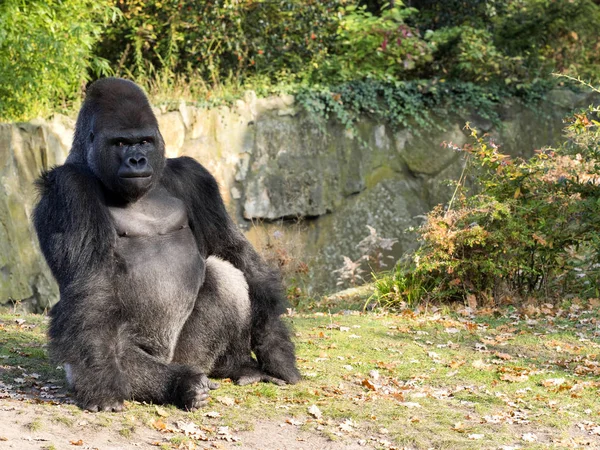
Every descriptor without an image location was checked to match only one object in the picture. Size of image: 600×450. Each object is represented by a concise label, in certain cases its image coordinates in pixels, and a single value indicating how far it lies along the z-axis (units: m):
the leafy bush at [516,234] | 14.26
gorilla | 8.09
